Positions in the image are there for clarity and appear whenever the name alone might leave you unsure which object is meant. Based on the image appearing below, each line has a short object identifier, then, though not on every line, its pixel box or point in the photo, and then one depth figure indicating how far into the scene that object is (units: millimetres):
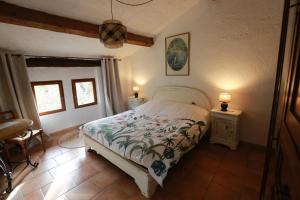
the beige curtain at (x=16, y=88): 2836
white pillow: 2974
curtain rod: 3096
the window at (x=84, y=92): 4199
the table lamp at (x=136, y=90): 4668
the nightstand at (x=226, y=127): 2701
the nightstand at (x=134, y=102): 4575
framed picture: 3441
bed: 1826
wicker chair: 2502
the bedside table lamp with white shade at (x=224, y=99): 2757
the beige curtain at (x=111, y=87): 4348
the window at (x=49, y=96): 3590
